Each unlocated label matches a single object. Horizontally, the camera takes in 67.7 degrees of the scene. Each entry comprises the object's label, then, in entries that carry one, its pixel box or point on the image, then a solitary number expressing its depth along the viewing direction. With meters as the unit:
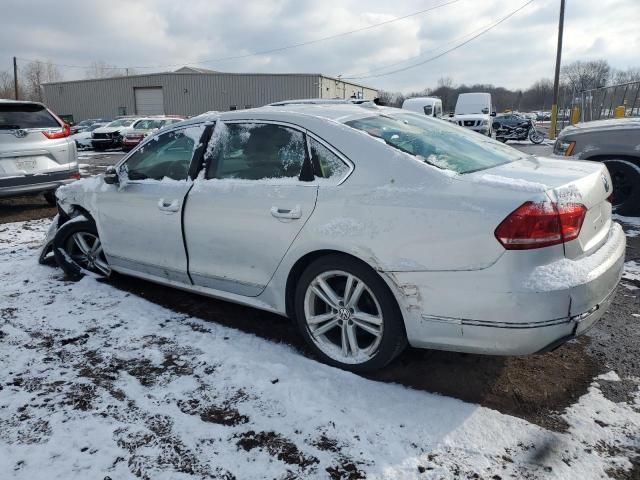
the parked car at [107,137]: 21.53
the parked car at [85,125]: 29.07
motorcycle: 24.47
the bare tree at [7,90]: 74.79
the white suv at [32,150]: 6.91
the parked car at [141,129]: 19.56
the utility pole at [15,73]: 51.91
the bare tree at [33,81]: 77.96
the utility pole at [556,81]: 23.48
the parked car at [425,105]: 23.18
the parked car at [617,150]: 6.25
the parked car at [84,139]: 22.64
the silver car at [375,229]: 2.29
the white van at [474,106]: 23.17
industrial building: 42.00
